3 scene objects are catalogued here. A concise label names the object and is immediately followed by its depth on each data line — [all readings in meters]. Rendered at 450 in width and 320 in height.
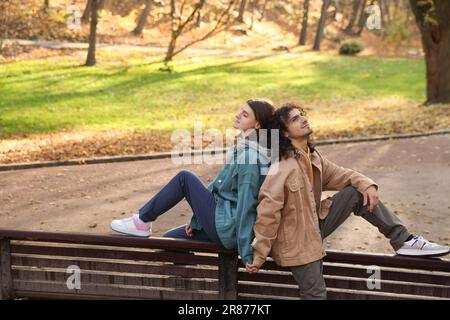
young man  4.38
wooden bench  4.62
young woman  4.48
